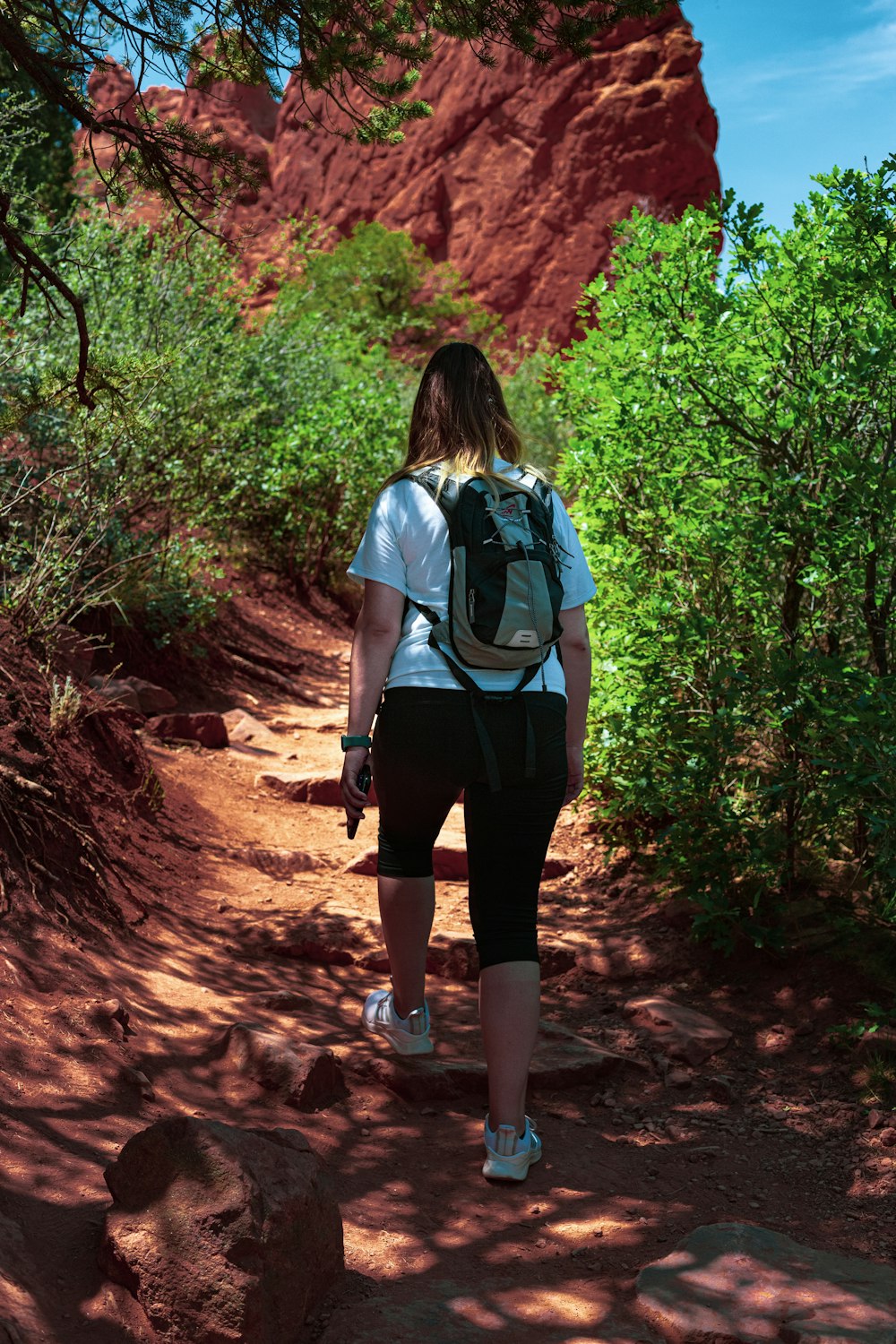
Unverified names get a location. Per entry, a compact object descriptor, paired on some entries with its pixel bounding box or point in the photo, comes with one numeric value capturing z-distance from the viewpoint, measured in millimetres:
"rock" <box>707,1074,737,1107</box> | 3537
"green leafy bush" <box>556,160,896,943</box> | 3844
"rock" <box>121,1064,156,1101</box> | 3006
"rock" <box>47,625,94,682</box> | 5594
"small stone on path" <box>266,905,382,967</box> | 4383
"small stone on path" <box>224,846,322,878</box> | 5418
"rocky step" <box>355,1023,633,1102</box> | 3334
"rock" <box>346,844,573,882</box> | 5500
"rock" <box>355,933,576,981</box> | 4375
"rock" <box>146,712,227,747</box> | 7000
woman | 2824
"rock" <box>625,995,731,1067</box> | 3779
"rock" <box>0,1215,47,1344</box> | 1908
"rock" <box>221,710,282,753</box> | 7504
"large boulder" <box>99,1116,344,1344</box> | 2094
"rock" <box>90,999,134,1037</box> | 3256
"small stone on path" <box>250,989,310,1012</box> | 3812
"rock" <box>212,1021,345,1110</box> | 3152
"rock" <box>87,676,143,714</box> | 6266
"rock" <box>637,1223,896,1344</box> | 2199
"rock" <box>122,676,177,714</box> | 7230
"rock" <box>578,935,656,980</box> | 4500
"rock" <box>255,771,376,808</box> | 6633
